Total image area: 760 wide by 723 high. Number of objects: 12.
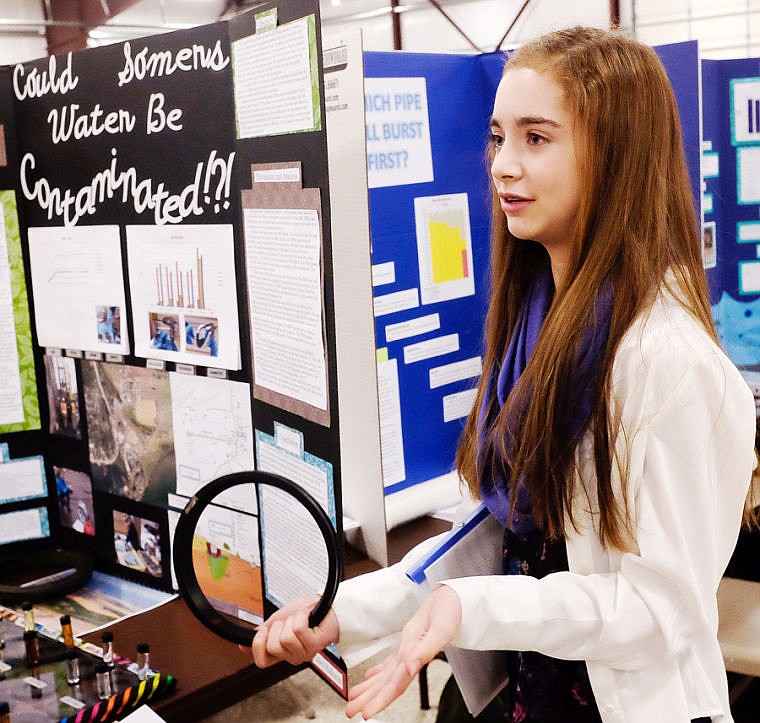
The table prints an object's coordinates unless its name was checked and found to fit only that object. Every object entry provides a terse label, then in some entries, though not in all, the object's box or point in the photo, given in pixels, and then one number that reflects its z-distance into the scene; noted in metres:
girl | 1.03
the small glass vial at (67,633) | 1.94
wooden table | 1.88
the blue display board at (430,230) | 2.19
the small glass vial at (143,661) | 1.85
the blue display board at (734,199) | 3.50
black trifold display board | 1.62
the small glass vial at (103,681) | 1.78
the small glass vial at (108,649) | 1.85
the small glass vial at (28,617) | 1.96
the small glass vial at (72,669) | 1.85
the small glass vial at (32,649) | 1.92
